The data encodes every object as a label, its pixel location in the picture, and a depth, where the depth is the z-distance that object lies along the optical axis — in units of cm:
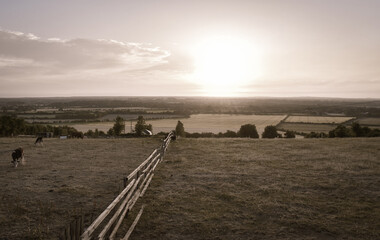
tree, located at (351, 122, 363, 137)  4872
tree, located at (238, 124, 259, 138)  6112
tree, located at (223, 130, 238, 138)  6395
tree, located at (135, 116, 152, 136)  6834
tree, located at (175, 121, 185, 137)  5759
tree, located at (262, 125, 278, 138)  6222
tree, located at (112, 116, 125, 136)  6694
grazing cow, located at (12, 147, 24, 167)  1845
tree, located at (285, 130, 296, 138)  6013
